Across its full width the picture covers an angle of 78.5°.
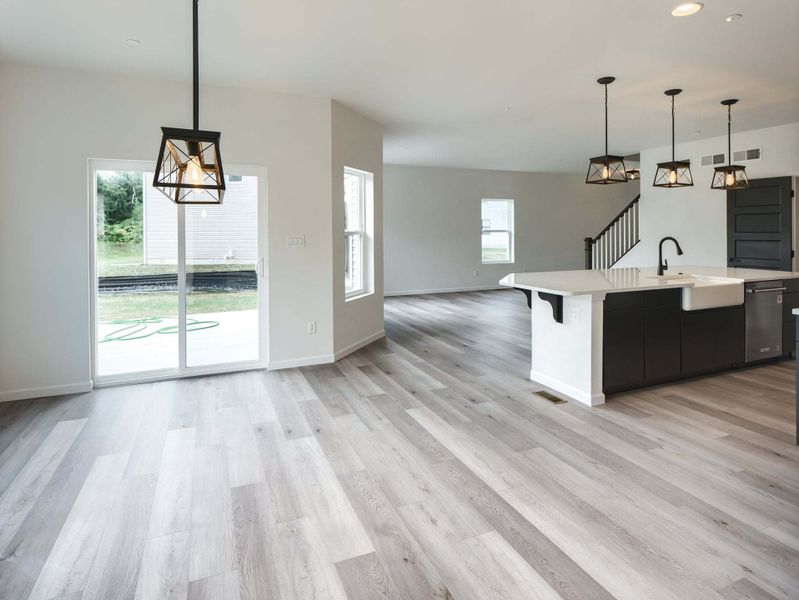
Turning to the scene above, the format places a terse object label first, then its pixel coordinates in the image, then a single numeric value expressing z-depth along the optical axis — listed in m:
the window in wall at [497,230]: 11.55
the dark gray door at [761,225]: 6.64
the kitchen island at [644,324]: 3.86
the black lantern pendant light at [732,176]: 5.23
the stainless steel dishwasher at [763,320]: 4.72
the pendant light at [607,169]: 4.66
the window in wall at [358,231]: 6.20
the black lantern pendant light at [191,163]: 1.93
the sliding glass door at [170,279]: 4.48
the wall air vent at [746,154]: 6.92
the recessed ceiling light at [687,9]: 3.14
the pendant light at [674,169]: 4.99
